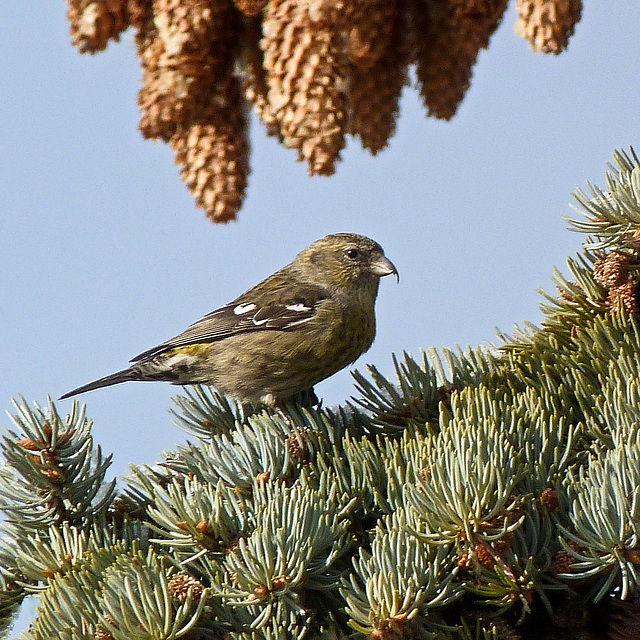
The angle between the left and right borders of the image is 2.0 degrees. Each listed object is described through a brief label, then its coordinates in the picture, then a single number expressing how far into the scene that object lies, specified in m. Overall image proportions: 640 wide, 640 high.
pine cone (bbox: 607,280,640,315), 7.82
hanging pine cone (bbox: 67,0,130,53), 6.42
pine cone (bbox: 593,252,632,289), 7.82
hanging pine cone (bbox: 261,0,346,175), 6.24
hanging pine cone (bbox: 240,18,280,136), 7.21
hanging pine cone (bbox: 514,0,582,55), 5.93
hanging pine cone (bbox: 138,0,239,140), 6.59
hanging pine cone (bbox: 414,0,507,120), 6.88
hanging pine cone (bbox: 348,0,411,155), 7.16
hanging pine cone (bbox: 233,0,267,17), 6.27
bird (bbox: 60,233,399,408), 7.96
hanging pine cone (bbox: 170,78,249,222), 7.45
